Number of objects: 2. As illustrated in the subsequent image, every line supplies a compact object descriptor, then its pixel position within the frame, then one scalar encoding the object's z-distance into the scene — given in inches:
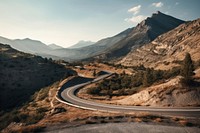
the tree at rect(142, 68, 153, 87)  2283.6
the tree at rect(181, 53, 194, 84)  1716.3
